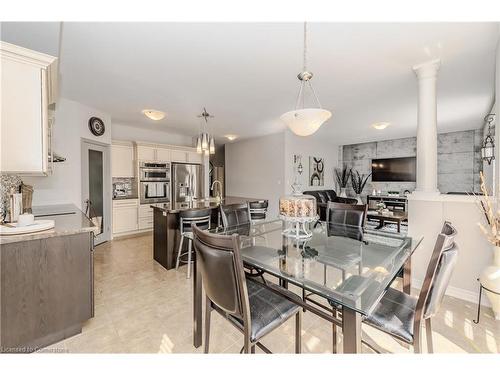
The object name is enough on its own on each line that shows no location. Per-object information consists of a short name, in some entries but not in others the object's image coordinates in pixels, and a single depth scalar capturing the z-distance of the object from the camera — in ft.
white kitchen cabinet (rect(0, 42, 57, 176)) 4.52
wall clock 12.44
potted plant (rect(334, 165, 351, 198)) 25.13
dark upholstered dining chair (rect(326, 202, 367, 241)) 7.32
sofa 19.98
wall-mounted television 21.24
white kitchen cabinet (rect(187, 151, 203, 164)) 18.37
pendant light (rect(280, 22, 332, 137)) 5.43
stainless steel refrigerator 16.97
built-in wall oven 15.47
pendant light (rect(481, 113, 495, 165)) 10.83
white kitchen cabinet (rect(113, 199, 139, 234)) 14.32
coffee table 13.34
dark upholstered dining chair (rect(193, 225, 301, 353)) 3.48
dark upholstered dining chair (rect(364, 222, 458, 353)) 3.46
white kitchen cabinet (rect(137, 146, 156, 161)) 15.25
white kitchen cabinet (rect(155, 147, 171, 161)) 16.30
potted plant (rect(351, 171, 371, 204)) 24.16
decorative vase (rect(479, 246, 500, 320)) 5.70
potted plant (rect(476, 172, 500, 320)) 5.72
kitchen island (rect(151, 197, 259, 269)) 9.65
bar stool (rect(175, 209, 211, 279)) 9.05
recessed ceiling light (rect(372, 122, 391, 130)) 14.38
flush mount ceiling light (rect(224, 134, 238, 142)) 18.25
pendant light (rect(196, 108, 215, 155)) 10.82
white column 7.54
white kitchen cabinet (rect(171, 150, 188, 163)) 17.25
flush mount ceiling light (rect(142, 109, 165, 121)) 11.94
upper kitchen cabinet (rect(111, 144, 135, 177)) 14.37
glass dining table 3.17
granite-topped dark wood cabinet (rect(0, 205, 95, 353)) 4.65
